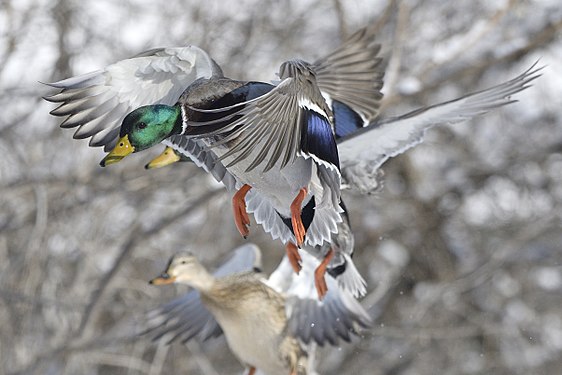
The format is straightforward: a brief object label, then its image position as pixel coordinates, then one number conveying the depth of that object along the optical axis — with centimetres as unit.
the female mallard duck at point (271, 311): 1025
